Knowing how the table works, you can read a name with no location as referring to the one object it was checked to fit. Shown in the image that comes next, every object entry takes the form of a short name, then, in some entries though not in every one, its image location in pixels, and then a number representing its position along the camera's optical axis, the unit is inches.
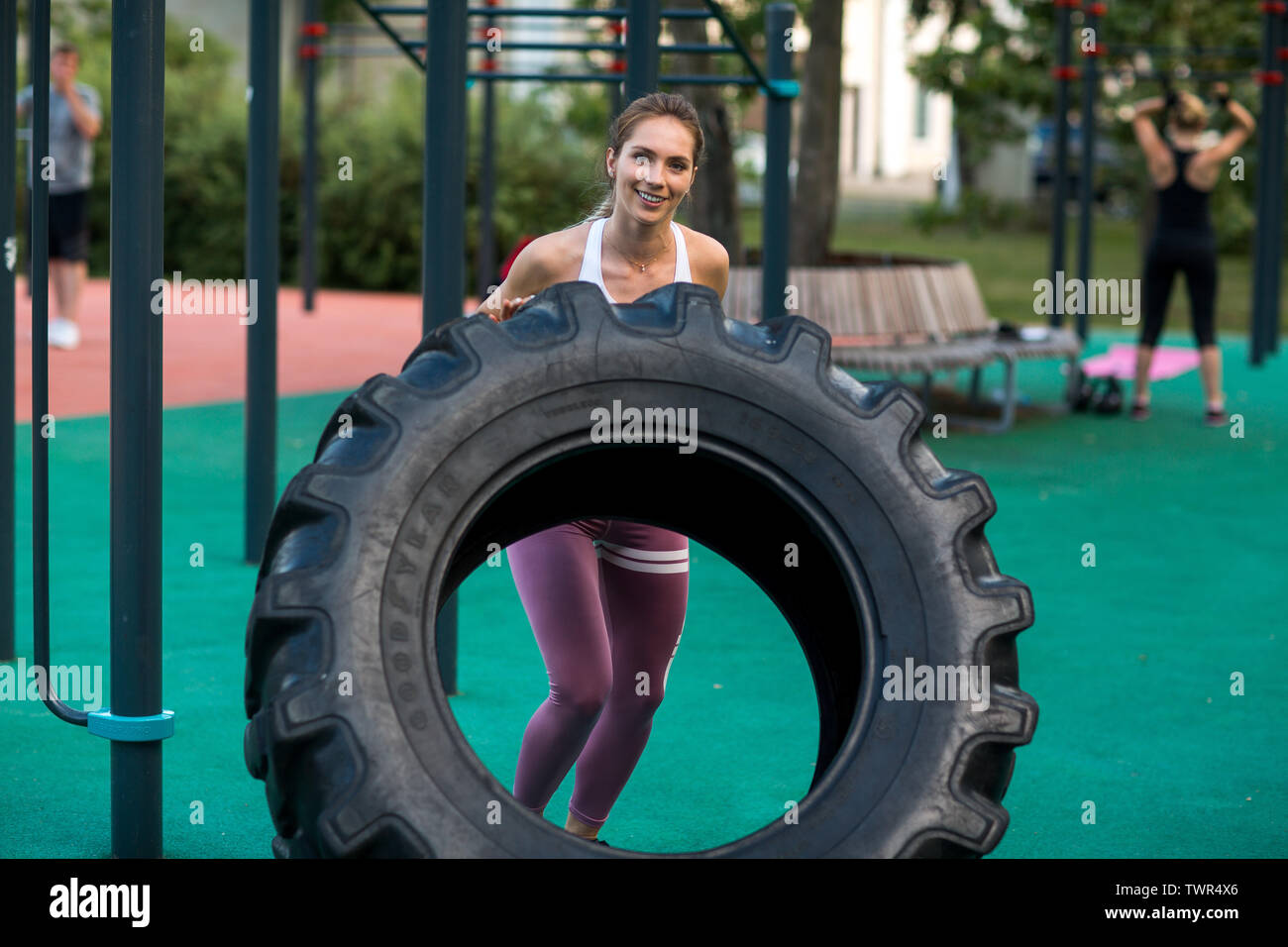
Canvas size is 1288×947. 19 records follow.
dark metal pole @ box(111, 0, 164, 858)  132.8
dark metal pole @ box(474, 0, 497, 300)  542.9
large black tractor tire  102.7
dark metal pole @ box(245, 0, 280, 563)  243.8
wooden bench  387.9
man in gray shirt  481.4
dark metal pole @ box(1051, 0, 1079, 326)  500.4
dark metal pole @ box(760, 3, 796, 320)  253.6
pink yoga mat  468.8
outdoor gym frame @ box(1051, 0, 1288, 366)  503.2
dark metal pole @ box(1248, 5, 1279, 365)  528.4
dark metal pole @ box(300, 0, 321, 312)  574.9
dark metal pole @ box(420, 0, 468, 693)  178.2
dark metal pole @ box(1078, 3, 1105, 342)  487.5
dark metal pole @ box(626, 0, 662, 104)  193.0
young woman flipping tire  132.6
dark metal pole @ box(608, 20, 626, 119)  275.9
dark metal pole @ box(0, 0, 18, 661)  187.9
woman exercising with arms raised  409.1
